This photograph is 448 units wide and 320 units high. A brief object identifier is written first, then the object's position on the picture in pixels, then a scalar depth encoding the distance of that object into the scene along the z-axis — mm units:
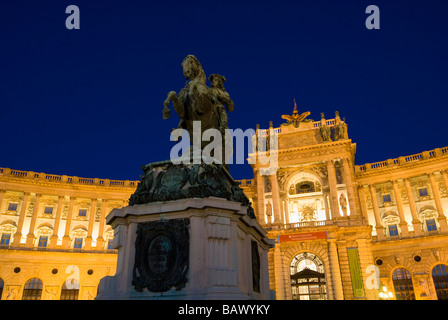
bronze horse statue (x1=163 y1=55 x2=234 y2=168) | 7773
